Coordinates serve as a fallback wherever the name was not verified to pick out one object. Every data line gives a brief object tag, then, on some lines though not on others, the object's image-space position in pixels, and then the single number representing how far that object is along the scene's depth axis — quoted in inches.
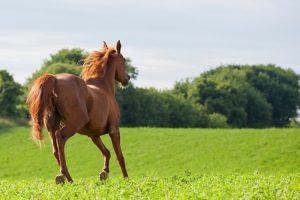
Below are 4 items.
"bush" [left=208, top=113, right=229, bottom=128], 3629.9
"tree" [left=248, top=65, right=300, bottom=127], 4424.2
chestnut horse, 544.7
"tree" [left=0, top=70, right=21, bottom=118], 2753.4
